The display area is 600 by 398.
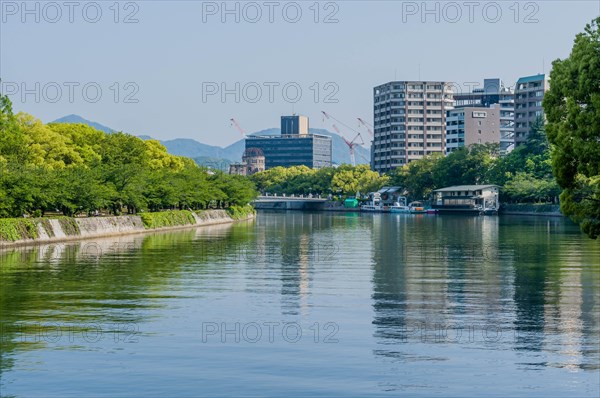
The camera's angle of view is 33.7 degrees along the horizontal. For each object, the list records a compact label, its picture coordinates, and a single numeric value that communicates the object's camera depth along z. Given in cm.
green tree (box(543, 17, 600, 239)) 3525
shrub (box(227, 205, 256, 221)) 16038
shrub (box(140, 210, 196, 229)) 10671
